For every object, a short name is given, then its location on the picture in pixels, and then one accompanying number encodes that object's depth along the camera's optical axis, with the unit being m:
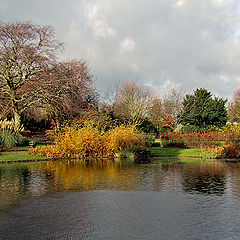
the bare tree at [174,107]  46.49
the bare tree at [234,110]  47.12
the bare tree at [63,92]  28.61
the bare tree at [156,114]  44.16
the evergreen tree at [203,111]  46.50
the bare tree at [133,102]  41.19
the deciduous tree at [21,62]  27.19
